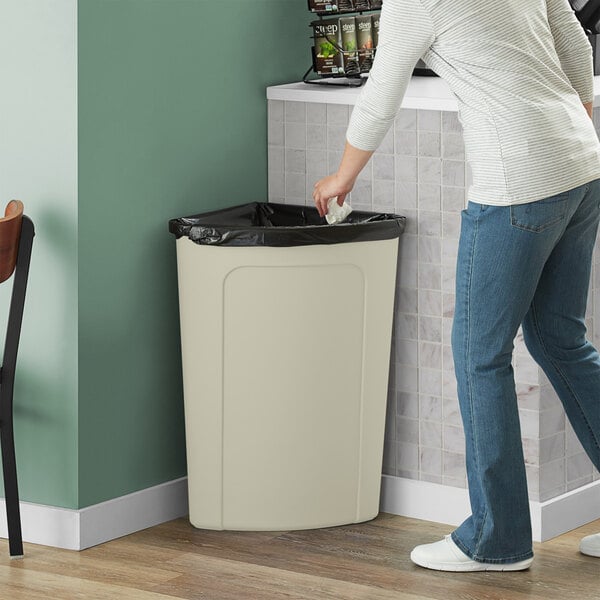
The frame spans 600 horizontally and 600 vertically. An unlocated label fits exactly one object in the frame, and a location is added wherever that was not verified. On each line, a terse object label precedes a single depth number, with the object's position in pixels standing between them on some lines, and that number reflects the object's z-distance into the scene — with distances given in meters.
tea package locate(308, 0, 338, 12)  5.28
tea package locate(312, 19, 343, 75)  5.28
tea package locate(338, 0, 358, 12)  5.29
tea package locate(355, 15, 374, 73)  5.31
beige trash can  4.66
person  3.94
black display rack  5.28
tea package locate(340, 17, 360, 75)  5.28
